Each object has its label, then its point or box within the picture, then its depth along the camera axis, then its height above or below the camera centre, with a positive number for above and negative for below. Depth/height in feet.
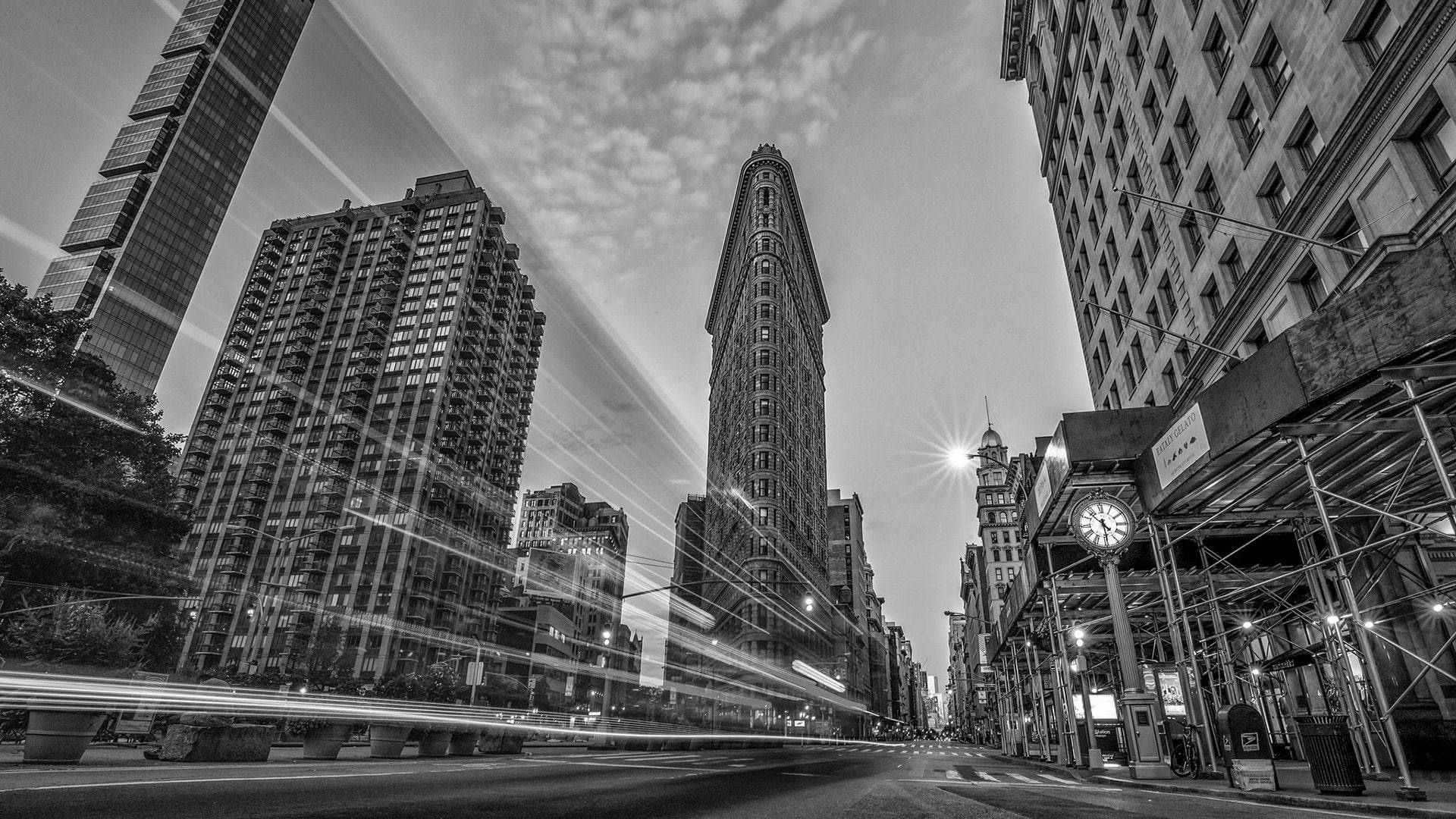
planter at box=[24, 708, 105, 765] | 35.81 -3.57
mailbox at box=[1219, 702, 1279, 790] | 37.09 -2.08
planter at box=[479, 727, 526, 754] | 72.49 -6.09
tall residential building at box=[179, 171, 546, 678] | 296.71 +113.78
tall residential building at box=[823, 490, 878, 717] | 407.52 +67.31
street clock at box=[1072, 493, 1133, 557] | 55.77 +14.06
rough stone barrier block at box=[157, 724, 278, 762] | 41.65 -4.33
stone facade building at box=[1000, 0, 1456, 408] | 51.42 +53.61
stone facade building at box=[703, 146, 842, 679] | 263.90 +112.86
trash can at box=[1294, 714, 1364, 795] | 31.71 -1.97
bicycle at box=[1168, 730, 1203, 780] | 52.47 -3.78
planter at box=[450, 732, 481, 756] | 66.39 -5.83
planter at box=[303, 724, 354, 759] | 56.95 -5.39
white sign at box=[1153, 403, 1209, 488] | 45.34 +17.44
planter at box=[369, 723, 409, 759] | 56.54 -5.01
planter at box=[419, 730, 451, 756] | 61.62 -5.56
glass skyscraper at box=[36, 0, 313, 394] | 383.65 +298.45
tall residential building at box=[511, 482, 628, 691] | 518.78 +93.68
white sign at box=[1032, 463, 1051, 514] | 69.97 +21.46
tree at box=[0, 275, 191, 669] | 101.65 +28.41
